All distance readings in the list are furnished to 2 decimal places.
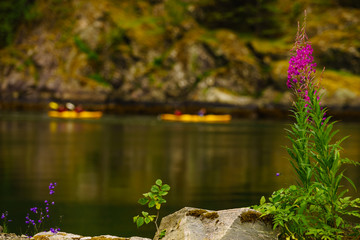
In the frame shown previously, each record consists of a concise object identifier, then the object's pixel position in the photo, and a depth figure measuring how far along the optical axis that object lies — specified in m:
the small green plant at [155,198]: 18.14
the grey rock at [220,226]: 16.53
